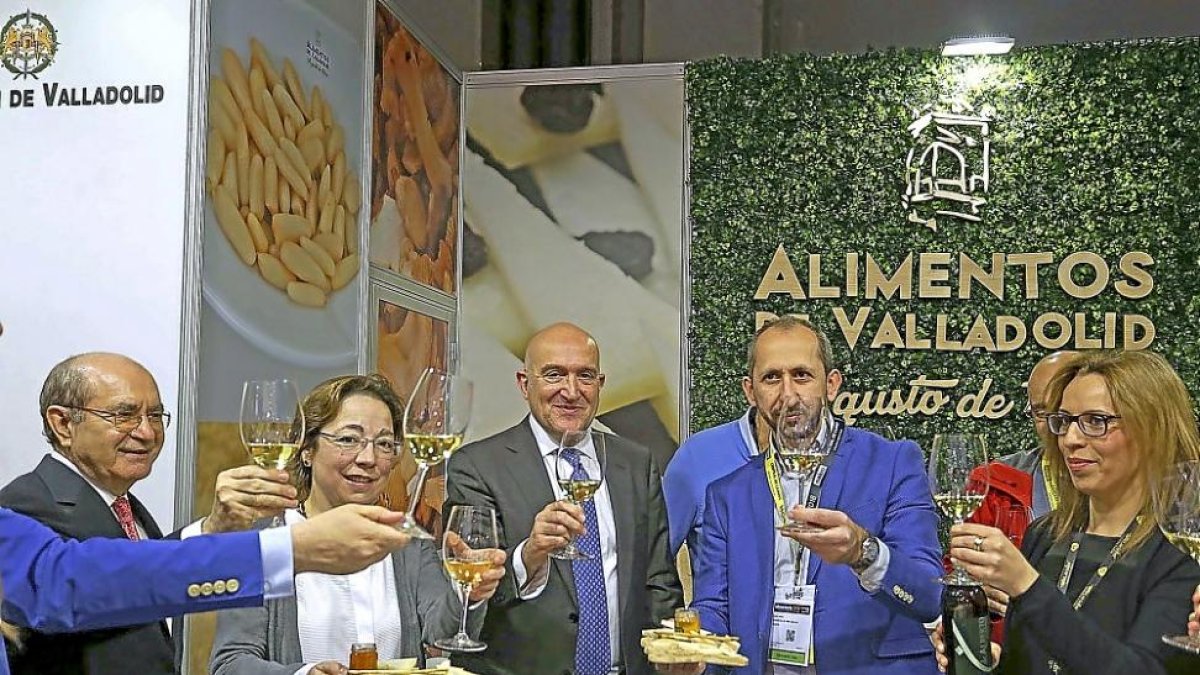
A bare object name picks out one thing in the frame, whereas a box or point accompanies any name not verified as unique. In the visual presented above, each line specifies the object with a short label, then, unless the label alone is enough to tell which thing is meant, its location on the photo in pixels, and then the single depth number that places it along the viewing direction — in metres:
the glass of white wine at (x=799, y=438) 2.94
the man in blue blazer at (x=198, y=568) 2.01
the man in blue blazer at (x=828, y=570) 3.34
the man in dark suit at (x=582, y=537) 3.30
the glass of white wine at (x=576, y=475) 2.85
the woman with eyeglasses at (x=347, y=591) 2.82
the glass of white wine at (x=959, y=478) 2.77
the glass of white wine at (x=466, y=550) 2.54
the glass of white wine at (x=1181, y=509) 2.53
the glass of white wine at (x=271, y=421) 2.44
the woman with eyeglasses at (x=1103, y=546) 2.62
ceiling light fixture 6.90
